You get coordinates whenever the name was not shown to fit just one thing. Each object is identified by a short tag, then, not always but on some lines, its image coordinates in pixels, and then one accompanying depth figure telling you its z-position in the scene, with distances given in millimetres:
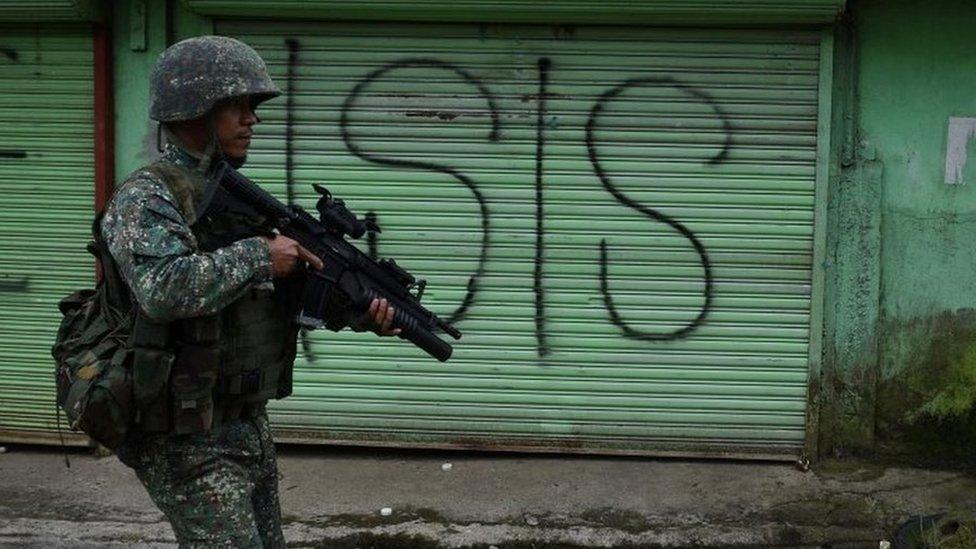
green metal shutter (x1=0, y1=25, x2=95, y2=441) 5816
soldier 2820
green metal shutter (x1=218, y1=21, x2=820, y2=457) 5691
